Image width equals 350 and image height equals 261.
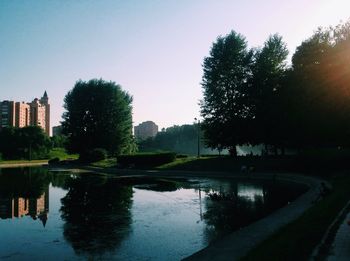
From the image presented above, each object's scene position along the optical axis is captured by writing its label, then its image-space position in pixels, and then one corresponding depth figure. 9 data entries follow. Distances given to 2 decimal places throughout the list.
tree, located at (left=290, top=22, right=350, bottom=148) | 38.22
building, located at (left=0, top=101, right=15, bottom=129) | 162.62
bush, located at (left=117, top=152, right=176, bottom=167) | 57.34
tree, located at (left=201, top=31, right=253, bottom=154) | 55.91
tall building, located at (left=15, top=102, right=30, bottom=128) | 166.50
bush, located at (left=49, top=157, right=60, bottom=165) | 82.63
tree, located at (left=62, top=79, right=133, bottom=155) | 81.31
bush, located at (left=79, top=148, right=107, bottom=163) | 74.81
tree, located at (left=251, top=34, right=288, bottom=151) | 51.16
